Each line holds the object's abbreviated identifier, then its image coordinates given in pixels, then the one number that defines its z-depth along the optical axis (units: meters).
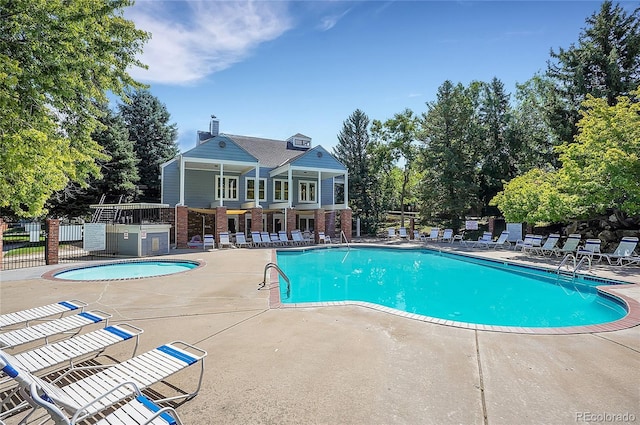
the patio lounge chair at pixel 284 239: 21.52
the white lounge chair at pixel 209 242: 19.19
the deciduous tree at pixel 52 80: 5.79
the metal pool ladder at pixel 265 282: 8.44
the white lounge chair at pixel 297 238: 22.19
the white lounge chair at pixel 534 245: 16.36
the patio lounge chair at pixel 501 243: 19.98
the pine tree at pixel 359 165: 29.22
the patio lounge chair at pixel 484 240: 20.06
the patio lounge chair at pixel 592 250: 13.17
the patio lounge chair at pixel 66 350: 3.29
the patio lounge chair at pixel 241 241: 20.25
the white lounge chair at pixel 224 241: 19.12
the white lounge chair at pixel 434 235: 24.84
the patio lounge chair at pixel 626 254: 12.02
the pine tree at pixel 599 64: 21.42
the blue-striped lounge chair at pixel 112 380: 2.43
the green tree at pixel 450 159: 26.22
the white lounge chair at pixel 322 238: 22.66
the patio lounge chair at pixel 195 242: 19.86
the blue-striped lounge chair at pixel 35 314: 4.64
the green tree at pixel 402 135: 30.48
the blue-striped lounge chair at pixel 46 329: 3.94
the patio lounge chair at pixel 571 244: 14.28
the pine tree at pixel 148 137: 29.03
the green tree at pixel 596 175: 11.58
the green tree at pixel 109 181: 23.27
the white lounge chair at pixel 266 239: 20.86
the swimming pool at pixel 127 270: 11.84
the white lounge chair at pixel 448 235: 24.10
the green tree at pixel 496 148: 28.39
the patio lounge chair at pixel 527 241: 16.88
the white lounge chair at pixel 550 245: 15.41
